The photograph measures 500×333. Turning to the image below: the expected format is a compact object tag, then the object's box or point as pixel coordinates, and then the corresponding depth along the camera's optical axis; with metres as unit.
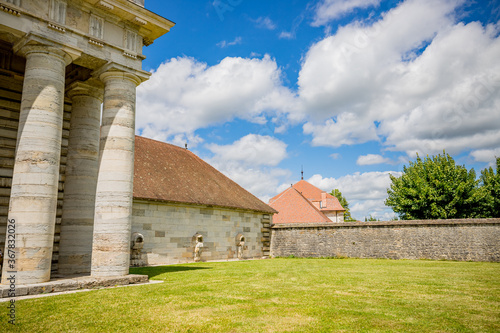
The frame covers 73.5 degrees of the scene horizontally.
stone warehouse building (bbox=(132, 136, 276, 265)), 15.72
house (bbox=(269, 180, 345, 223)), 34.09
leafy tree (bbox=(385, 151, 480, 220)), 28.90
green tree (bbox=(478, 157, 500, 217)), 29.28
